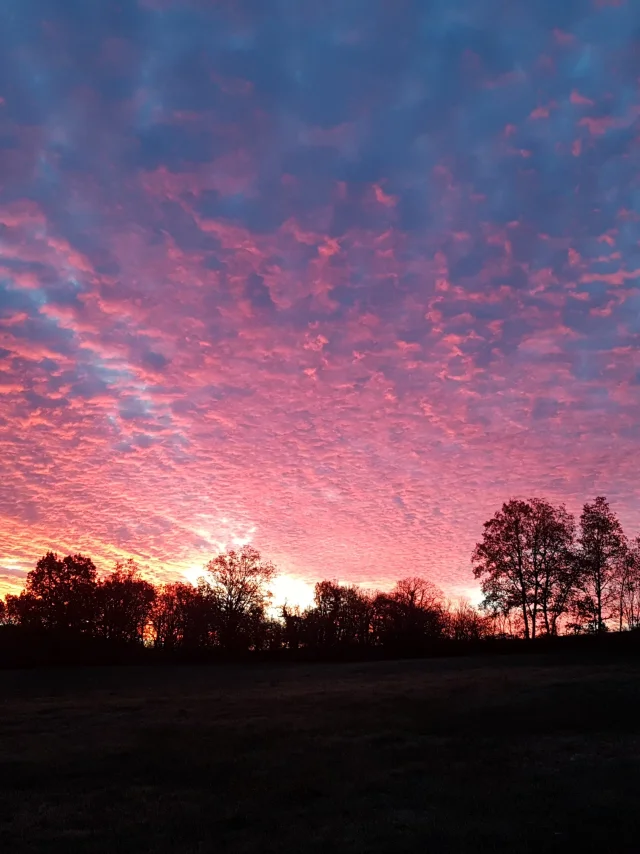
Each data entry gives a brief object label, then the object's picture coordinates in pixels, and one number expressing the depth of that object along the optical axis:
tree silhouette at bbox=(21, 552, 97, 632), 96.19
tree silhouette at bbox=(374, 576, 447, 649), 83.88
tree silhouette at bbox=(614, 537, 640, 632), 75.88
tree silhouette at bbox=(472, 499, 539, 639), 72.88
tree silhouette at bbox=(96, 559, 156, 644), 97.94
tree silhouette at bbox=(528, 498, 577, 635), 72.44
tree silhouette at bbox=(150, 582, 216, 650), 94.00
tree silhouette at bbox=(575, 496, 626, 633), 71.69
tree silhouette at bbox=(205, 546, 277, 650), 97.62
